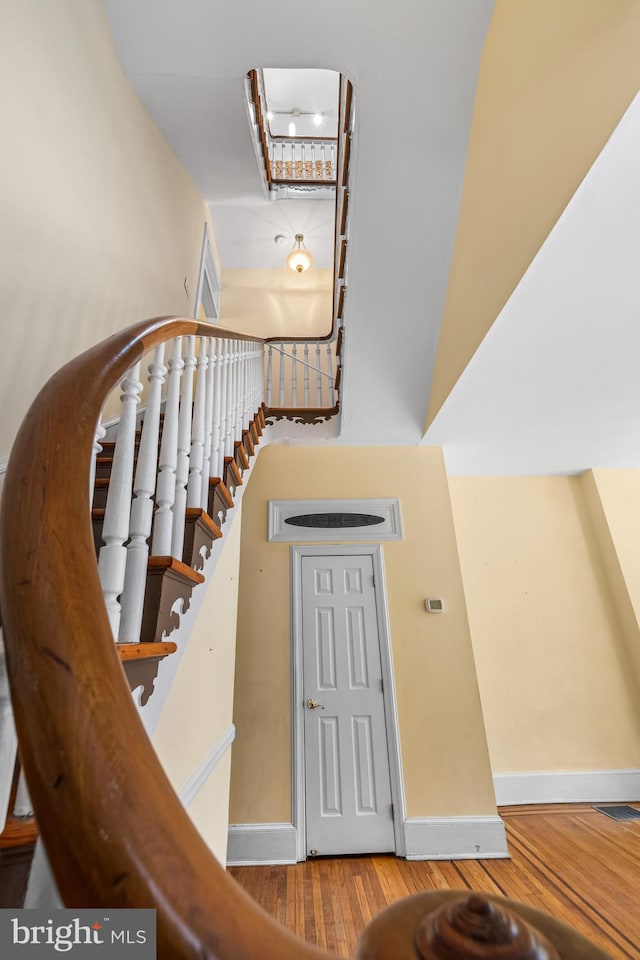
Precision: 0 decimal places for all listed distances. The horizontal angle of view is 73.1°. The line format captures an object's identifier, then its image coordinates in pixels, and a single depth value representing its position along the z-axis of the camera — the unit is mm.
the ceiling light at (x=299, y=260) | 4477
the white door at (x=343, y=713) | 2783
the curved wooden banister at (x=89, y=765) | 276
